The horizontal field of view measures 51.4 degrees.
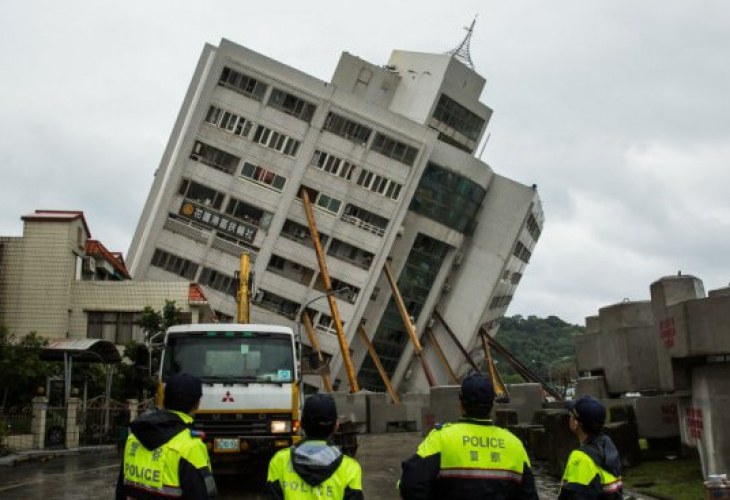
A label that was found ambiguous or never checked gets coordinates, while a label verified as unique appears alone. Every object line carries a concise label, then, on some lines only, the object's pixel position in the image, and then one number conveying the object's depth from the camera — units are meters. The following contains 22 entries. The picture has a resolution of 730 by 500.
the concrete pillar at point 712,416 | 10.84
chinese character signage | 47.31
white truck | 11.76
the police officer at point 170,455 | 4.50
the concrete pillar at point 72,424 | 24.09
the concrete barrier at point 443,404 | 23.41
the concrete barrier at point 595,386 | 17.89
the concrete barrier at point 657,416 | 14.88
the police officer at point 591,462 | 4.99
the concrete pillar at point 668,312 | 12.20
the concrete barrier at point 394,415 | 30.84
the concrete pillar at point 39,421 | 23.12
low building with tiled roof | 35.16
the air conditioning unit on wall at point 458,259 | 55.22
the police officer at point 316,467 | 4.05
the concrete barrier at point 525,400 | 21.98
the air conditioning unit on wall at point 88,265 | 38.28
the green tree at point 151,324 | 30.04
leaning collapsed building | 47.53
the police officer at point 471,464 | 4.45
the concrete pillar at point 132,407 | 26.70
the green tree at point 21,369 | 23.39
